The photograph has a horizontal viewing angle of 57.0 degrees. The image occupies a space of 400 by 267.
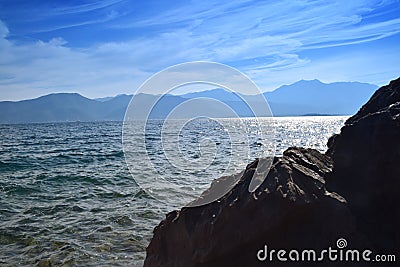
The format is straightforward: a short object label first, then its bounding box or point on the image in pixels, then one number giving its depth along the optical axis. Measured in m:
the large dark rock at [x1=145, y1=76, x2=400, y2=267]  4.15
